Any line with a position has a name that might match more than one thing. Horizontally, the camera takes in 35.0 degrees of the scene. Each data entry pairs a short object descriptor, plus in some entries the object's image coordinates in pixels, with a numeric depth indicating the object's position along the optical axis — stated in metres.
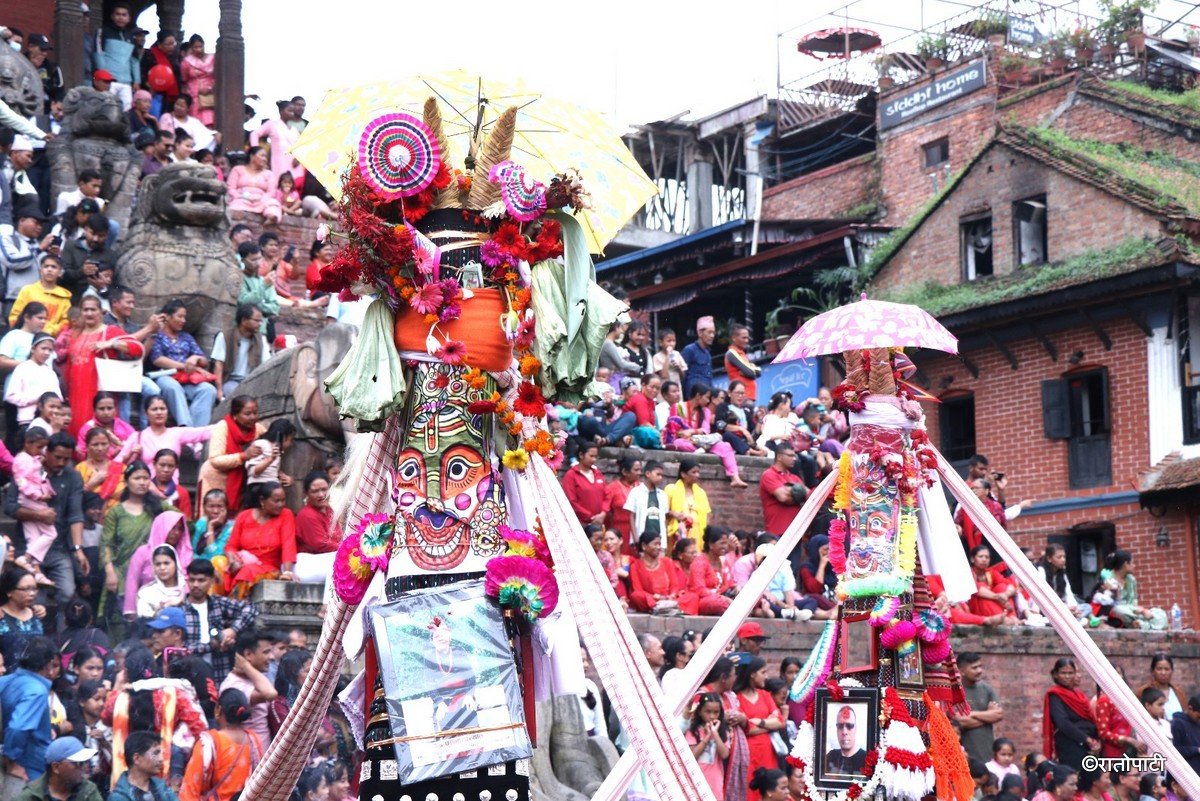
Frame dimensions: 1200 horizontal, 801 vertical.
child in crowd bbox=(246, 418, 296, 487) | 13.57
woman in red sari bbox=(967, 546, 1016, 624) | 18.70
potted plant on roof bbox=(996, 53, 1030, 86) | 31.95
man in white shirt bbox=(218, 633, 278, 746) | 10.86
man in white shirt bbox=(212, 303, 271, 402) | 16.14
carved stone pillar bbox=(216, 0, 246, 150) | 22.47
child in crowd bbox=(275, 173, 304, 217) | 20.73
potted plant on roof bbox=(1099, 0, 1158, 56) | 31.36
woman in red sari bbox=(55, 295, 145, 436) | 14.40
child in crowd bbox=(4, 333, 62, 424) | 13.93
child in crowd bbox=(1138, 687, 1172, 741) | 16.36
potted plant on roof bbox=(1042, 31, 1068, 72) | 31.94
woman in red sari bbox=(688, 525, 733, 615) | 15.96
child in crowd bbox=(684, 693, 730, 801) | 12.62
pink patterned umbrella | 10.96
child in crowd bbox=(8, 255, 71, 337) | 14.97
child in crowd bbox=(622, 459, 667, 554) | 16.98
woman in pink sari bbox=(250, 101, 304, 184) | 21.06
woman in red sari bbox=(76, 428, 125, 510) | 13.07
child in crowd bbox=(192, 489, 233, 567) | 13.06
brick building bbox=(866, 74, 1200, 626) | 26.83
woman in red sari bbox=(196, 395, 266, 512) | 13.62
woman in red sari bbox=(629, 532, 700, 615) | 15.69
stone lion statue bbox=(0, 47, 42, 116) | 18.81
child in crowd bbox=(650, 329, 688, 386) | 20.44
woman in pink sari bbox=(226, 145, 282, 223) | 20.14
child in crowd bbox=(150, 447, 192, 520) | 13.31
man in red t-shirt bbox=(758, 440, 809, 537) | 18.33
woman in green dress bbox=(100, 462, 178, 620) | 12.33
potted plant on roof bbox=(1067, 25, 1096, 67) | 31.73
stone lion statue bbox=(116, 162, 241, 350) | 16.34
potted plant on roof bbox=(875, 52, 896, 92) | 34.09
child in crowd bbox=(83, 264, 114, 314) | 15.45
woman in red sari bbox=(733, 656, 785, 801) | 13.28
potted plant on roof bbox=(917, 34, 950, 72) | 33.84
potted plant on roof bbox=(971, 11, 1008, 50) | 33.38
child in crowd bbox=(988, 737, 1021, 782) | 14.84
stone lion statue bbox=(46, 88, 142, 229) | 18.33
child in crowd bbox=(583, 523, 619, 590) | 15.20
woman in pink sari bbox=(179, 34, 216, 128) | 22.22
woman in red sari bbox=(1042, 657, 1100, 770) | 15.98
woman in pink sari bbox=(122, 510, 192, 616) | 11.94
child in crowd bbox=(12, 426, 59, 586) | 12.47
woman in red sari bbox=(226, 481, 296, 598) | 12.77
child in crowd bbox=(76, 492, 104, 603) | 12.18
